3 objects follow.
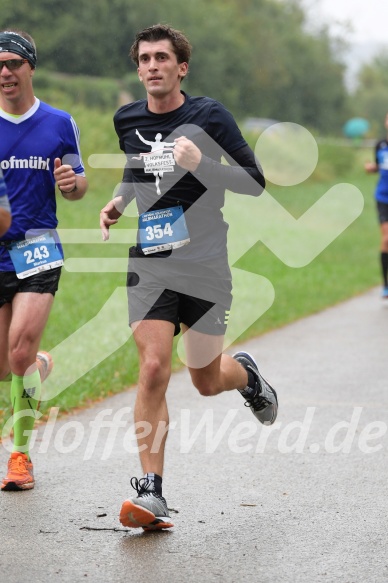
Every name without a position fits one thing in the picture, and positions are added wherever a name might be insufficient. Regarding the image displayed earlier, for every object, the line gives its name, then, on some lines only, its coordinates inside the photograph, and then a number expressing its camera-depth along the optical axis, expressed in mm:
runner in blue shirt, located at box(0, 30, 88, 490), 11867
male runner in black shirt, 10820
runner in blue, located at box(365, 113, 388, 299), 30203
